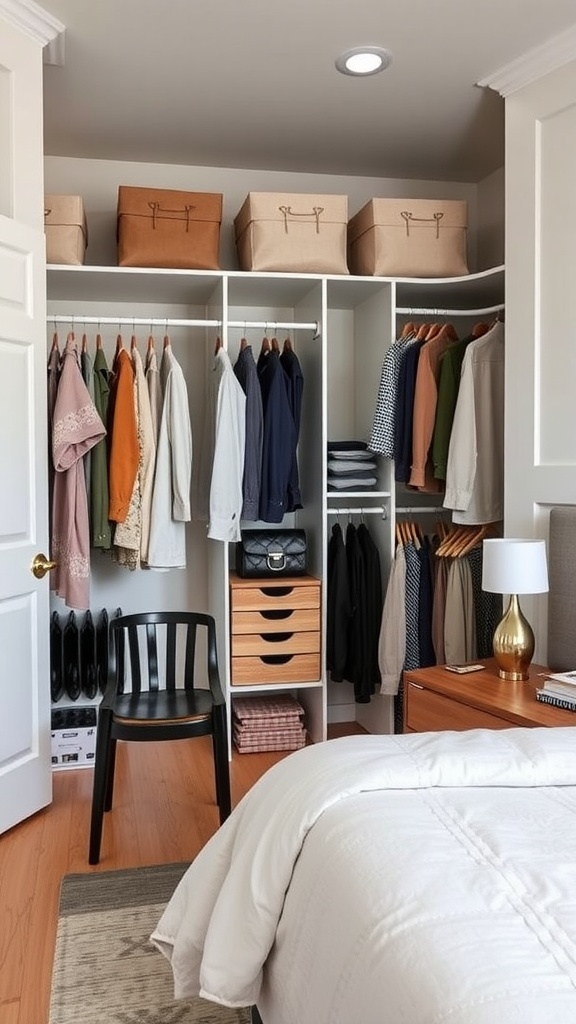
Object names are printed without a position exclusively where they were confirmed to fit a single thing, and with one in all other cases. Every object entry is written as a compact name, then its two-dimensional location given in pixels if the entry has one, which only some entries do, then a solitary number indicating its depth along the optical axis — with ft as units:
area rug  6.06
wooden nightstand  7.68
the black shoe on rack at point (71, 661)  12.13
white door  9.02
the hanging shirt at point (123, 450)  10.89
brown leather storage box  11.12
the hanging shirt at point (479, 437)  11.08
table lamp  8.48
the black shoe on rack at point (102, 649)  12.18
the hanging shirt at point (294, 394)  11.84
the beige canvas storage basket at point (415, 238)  11.62
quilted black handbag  11.93
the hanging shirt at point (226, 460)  11.15
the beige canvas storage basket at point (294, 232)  11.35
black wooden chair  8.57
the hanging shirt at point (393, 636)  11.66
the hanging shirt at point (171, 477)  11.09
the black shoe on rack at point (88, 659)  12.18
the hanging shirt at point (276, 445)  11.61
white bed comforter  2.95
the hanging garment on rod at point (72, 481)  10.42
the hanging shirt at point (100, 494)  10.89
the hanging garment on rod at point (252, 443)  11.48
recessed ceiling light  9.59
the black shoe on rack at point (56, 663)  12.12
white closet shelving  11.68
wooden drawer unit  11.58
